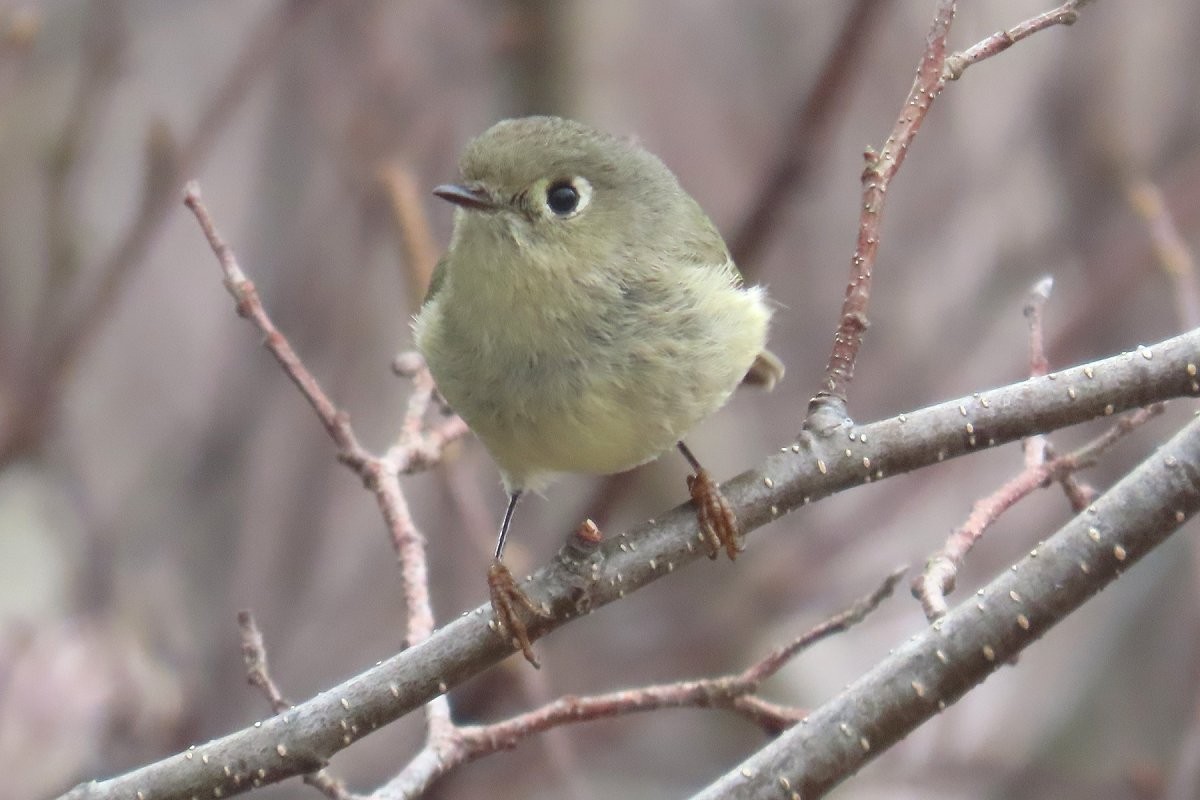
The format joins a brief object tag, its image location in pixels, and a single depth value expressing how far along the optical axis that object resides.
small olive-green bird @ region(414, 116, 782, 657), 2.52
